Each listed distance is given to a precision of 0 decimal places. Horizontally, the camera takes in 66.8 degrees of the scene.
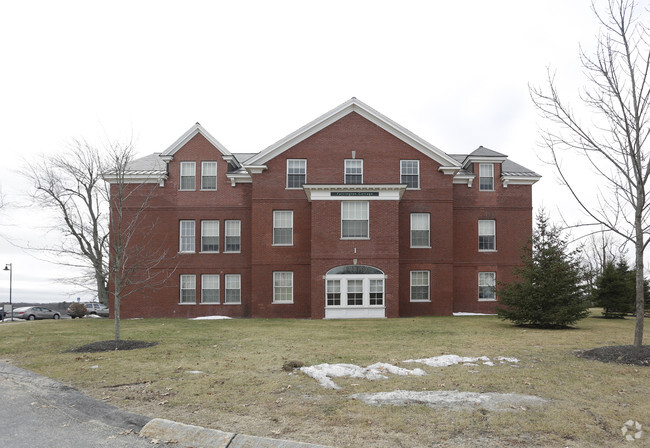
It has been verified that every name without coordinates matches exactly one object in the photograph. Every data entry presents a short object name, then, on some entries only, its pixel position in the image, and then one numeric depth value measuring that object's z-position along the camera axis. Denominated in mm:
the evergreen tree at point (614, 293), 31438
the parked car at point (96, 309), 54781
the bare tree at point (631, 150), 12258
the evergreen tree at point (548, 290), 20922
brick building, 27312
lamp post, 52562
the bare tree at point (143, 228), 29866
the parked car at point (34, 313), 43562
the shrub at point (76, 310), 47281
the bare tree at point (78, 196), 33656
